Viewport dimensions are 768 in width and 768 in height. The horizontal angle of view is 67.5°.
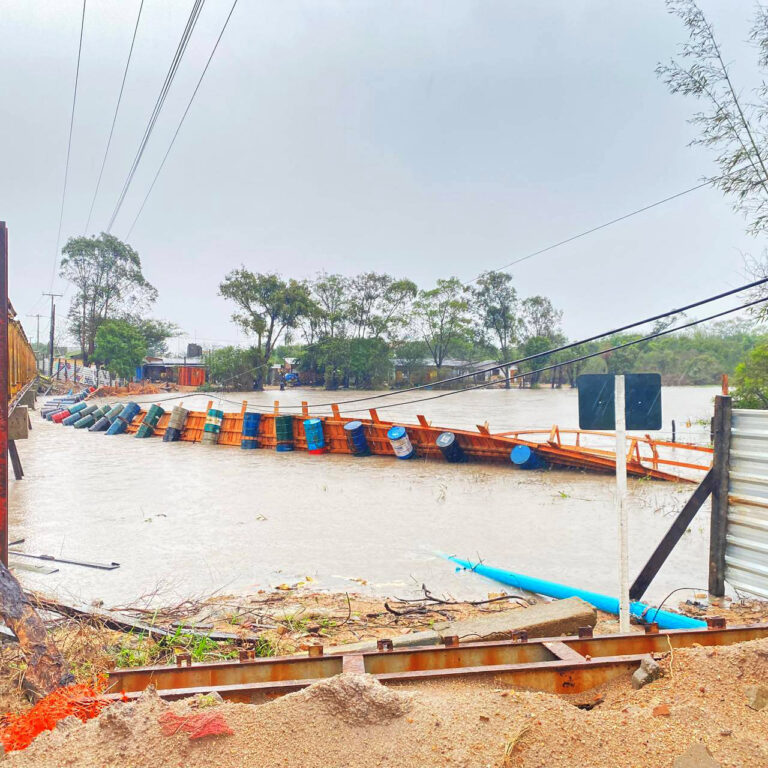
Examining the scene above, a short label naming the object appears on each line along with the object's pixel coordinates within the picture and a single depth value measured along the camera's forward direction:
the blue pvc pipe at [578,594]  4.75
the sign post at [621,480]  4.28
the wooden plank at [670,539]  5.20
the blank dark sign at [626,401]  4.58
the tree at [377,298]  68.31
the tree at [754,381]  18.06
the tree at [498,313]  79.19
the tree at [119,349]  55.44
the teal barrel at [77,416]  27.33
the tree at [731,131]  14.29
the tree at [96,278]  64.06
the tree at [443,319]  71.38
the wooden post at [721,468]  5.14
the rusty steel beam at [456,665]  2.55
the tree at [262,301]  61.31
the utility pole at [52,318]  58.34
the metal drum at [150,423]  22.80
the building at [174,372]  62.94
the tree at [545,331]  88.78
